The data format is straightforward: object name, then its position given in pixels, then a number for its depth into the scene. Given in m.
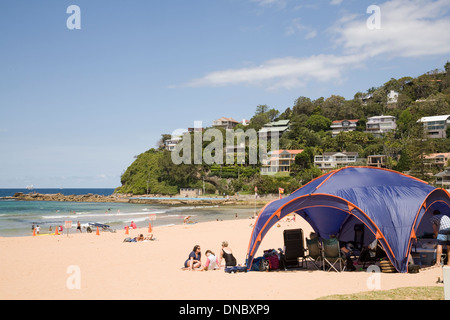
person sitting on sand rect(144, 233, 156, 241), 19.83
